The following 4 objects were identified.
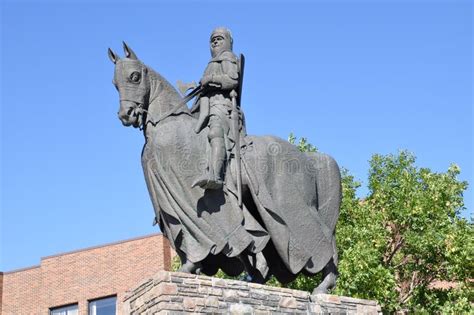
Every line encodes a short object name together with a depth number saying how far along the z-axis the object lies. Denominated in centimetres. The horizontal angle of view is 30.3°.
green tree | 2108
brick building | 3203
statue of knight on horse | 1180
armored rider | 1183
